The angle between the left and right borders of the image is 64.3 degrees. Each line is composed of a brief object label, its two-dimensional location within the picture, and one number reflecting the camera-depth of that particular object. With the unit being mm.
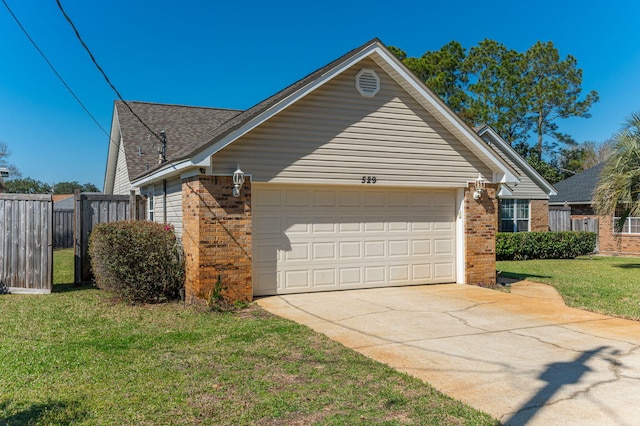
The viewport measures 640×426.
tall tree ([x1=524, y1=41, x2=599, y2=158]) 38250
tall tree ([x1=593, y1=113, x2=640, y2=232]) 16094
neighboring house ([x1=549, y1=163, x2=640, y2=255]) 23391
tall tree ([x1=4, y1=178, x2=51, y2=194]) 60516
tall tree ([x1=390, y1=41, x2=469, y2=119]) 35438
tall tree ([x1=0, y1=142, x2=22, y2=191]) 52094
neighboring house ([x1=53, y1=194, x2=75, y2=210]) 36431
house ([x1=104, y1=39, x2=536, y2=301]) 9344
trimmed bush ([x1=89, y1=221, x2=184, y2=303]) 9148
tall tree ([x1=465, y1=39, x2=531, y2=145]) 37719
